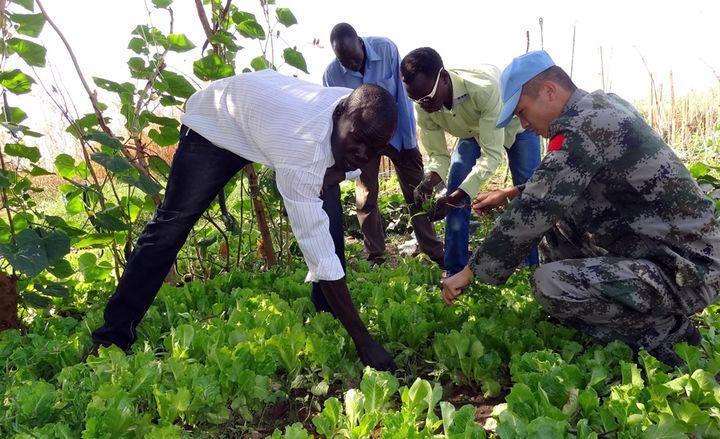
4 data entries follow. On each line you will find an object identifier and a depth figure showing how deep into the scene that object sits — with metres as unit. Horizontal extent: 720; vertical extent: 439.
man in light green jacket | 3.71
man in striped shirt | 2.24
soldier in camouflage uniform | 2.34
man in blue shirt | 4.37
